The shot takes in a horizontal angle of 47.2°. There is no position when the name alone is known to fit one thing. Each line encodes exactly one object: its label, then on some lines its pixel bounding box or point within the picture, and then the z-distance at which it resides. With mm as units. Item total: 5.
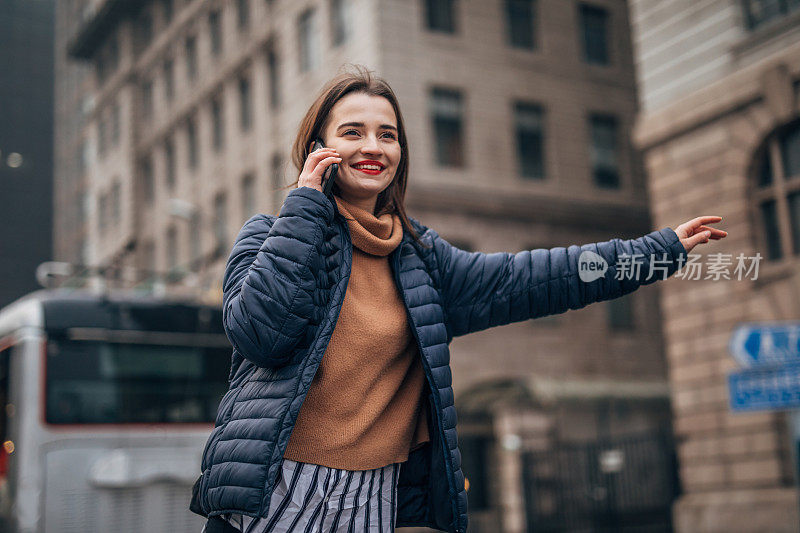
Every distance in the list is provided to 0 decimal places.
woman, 2166
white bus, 9695
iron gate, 17031
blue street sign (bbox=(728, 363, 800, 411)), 7684
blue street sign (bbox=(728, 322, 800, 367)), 7734
